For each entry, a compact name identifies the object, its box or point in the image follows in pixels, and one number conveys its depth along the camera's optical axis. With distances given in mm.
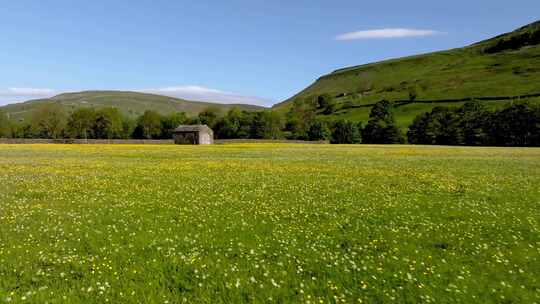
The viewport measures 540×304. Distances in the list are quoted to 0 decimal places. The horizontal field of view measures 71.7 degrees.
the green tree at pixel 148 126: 173262
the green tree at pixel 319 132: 151500
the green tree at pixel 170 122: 175375
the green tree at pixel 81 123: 155125
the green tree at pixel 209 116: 178375
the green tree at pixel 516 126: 112625
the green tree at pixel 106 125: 159875
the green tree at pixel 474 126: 121188
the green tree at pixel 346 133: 145125
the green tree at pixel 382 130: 137500
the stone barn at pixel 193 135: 120562
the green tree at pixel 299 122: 166262
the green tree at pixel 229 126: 172000
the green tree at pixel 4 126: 161125
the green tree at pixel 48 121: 155625
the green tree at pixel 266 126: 166250
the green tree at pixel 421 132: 131500
